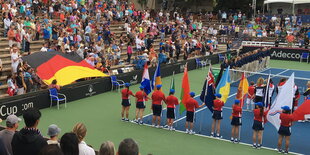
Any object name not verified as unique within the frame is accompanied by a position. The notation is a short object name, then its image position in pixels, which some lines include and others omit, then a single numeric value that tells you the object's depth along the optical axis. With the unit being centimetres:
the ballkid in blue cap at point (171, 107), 1470
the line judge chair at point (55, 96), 1756
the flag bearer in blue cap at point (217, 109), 1411
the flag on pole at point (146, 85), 1655
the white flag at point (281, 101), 1313
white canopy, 4634
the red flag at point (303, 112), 1329
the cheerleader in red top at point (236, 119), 1358
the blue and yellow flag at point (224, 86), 1520
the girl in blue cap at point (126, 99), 1556
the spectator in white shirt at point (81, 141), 643
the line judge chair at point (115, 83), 2145
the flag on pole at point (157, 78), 1669
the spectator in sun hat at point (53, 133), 665
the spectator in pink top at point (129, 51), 2720
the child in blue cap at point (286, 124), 1257
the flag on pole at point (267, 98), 1397
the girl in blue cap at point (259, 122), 1312
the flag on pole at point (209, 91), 1484
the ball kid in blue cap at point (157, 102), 1502
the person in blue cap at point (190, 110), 1439
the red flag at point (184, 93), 1538
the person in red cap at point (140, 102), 1553
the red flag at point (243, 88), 1530
